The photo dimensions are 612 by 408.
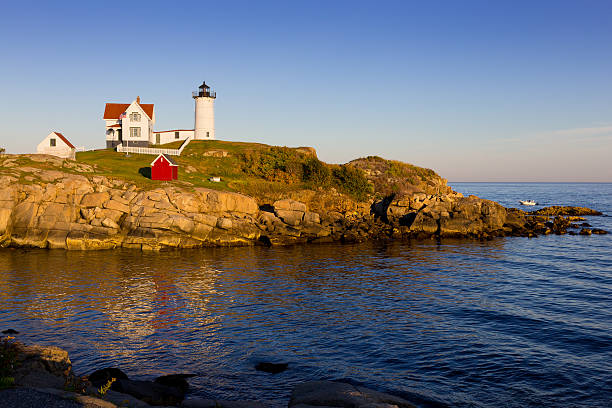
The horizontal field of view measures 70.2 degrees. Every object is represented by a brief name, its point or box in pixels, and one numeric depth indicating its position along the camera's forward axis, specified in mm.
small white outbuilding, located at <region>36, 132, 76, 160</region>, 64312
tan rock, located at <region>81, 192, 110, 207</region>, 46531
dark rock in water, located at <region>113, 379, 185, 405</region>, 14133
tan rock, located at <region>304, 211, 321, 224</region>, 52531
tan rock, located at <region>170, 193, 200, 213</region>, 48088
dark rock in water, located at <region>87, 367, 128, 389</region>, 15295
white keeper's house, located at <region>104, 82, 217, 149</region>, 77875
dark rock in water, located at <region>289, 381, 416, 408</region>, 12898
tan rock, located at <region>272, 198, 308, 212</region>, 53031
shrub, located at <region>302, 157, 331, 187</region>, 65750
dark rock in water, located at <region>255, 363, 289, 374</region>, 17422
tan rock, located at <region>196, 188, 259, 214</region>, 50031
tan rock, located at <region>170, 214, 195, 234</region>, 46219
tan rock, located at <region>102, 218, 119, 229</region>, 45256
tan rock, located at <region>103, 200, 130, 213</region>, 46656
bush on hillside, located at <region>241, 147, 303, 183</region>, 67125
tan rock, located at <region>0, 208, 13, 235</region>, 43906
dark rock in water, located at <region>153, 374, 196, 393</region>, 15588
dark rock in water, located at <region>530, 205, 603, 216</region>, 86438
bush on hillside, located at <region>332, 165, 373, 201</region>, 66938
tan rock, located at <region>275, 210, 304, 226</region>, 52000
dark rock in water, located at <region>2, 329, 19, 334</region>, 20631
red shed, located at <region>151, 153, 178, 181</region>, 55044
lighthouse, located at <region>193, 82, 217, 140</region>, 89688
